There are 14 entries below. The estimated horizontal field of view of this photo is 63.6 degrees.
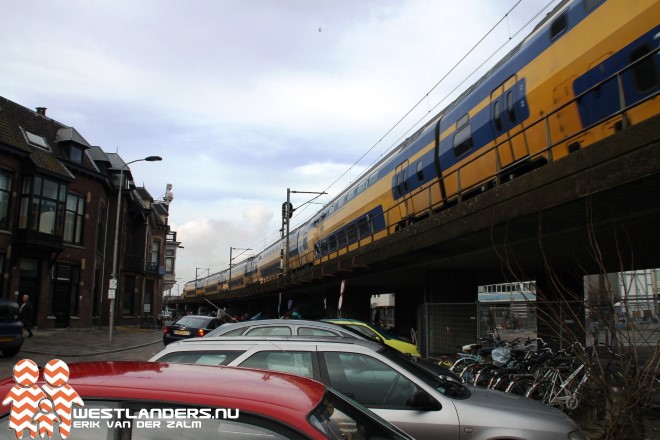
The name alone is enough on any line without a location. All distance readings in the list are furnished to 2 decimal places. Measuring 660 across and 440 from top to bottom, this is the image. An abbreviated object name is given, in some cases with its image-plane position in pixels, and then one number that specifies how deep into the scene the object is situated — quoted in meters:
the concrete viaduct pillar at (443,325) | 14.71
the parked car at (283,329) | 7.51
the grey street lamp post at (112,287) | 22.62
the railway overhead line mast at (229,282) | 66.56
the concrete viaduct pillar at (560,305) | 5.69
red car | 2.33
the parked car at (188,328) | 18.44
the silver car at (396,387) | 4.67
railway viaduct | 7.07
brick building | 24.58
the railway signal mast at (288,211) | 36.84
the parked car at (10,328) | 14.68
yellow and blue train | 8.18
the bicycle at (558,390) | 7.93
